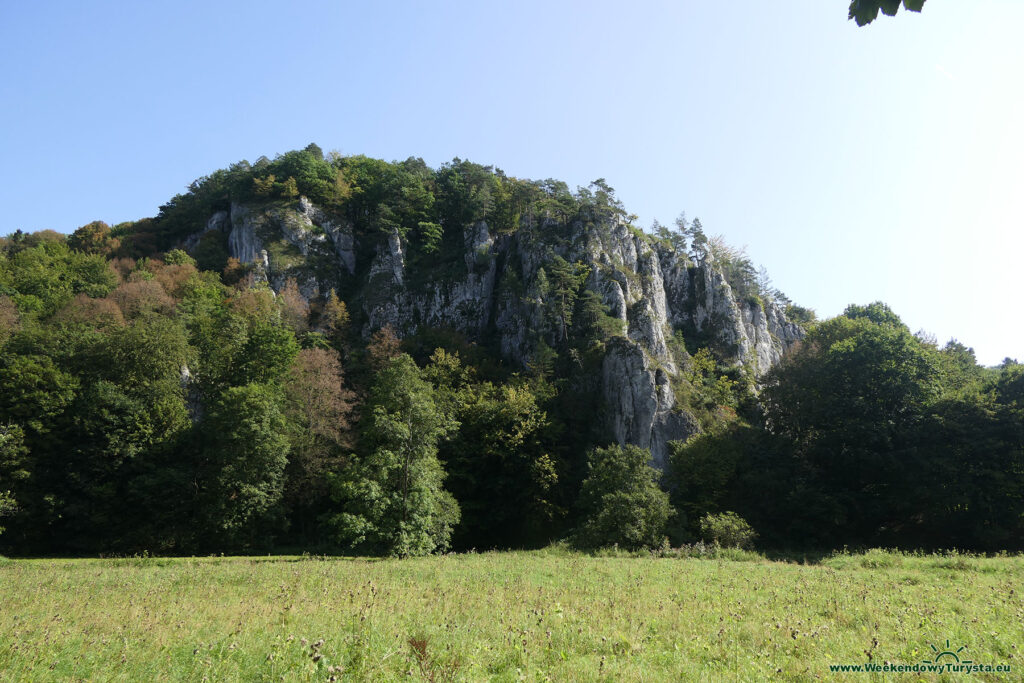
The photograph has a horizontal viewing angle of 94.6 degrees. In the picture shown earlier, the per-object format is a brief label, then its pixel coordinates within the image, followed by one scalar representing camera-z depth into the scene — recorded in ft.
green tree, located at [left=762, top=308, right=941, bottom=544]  106.22
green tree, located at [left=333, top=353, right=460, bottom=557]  86.84
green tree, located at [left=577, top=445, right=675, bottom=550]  88.58
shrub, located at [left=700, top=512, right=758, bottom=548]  90.74
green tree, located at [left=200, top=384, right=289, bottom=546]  105.19
